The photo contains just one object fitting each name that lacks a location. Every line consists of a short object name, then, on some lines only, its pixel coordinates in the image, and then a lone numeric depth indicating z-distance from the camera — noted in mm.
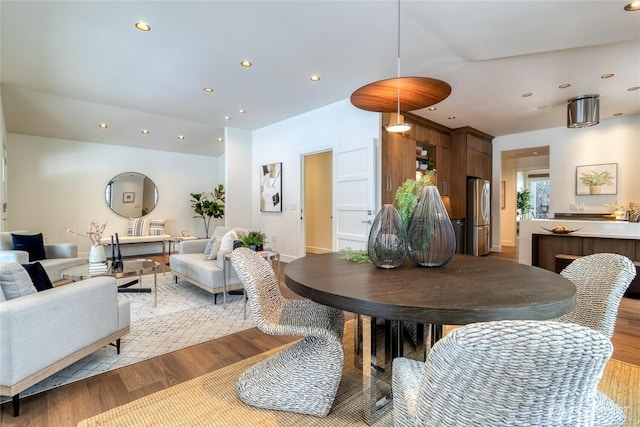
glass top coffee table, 2953
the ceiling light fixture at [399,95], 2362
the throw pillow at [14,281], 1684
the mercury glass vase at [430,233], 1587
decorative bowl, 4188
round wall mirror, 6652
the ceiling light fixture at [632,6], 2119
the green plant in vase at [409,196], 1732
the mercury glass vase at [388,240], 1600
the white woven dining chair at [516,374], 568
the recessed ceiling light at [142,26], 2619
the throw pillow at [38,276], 1955
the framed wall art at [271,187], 5762
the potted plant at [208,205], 7512
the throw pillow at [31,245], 3588
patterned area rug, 2049
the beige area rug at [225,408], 1503
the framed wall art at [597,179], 5418
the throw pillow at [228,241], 3432
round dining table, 992
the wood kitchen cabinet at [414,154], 4461
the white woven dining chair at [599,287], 1350
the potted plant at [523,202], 9750
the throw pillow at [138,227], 6711
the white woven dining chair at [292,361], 1535
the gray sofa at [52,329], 1525
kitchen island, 3830
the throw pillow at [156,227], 6863
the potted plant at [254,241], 3307
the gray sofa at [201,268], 3262
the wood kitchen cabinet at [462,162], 6004
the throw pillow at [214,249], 3660
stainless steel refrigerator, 6145
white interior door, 4336
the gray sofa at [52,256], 3188
